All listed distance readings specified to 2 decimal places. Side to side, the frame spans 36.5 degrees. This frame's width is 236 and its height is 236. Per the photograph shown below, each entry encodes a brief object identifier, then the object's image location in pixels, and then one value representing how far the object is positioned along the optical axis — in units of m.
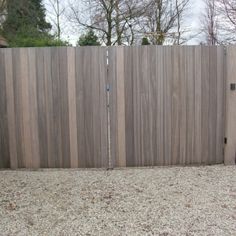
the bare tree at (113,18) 12.91
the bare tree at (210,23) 16.61
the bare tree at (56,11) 13.98
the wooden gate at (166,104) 4.42
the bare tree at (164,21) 13.81
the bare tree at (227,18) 14.58
